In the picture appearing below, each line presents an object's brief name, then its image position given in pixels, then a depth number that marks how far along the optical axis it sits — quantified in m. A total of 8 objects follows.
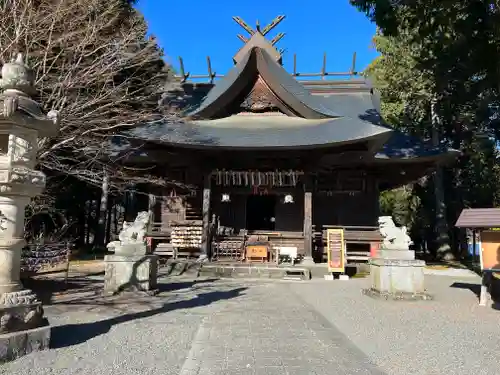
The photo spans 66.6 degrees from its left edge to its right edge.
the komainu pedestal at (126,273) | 7.98
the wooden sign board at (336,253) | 11.63
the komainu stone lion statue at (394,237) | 8.26
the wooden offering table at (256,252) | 13.11
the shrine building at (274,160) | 13.12
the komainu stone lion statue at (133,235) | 8.12
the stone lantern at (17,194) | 4.06
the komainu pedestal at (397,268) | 8.05
